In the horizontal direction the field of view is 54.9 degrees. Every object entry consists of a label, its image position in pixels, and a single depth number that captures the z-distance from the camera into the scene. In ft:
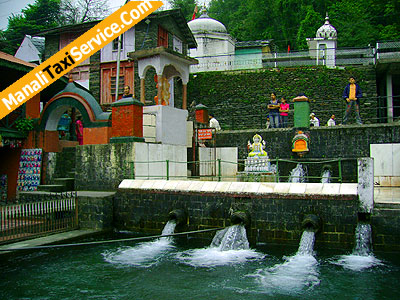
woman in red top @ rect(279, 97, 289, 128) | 60.85
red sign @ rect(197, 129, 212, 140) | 56.69
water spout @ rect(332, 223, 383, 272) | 28.40
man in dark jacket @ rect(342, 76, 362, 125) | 53.62
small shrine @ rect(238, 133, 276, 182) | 47.42
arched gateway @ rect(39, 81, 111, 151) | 47.32
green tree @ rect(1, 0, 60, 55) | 124.16
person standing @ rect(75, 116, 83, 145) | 62.46
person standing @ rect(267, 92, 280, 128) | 59.47
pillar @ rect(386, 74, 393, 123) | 79.18
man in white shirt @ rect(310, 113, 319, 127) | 65.44
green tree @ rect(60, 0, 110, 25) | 132.36
